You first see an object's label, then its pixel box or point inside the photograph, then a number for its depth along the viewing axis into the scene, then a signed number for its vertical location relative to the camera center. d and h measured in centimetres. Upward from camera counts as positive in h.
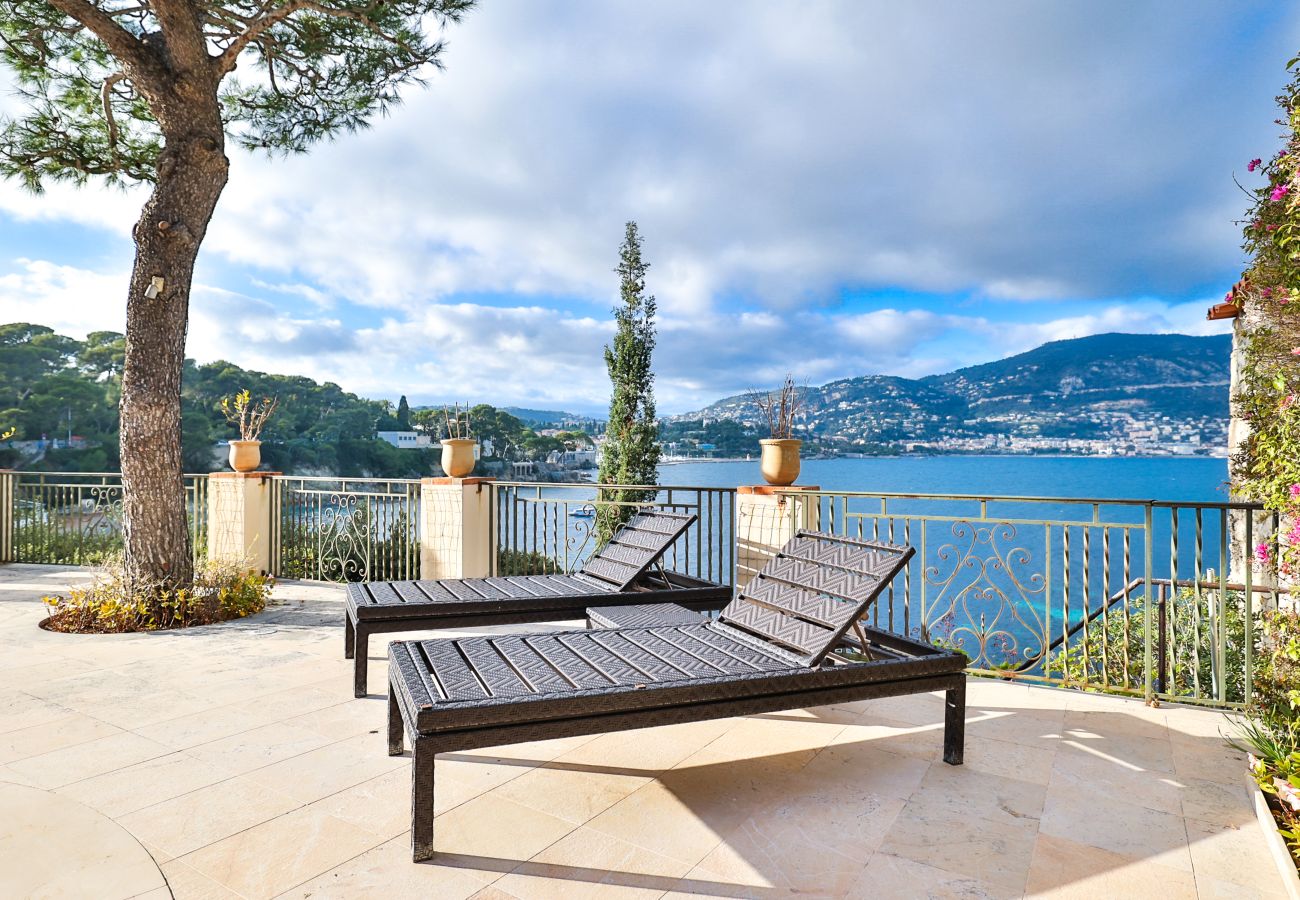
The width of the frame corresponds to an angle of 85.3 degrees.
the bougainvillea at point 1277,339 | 213 +34
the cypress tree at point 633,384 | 1521 +146
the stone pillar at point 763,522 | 453 -48
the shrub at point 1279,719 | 197 -90
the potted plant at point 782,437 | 468 +8
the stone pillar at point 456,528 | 583 -64
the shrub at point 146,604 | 464 -102
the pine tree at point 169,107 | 502 +294
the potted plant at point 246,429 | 677 +26
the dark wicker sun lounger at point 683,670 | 191 -71
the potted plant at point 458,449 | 588 +3
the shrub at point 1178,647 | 371 -166
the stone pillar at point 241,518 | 668 -60
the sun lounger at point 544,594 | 324 -72
